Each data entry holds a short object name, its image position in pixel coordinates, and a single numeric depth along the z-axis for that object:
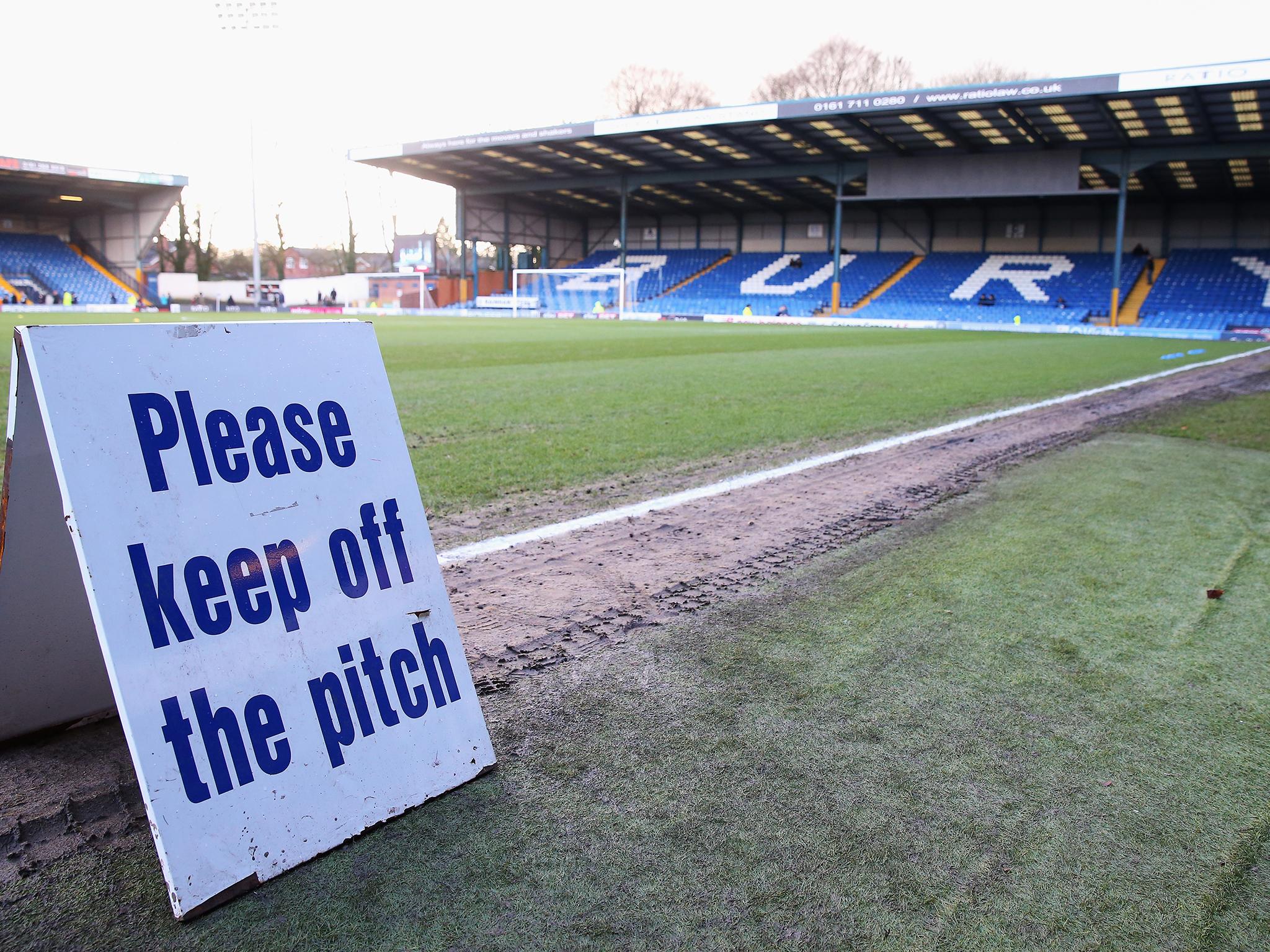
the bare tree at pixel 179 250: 60.31
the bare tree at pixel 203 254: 59.03
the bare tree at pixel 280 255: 64.12
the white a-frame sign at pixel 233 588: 1.69
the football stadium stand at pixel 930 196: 30.17
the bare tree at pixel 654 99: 53.47
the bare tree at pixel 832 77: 48.47
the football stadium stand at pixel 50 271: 46.31
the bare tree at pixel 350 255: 64.69
